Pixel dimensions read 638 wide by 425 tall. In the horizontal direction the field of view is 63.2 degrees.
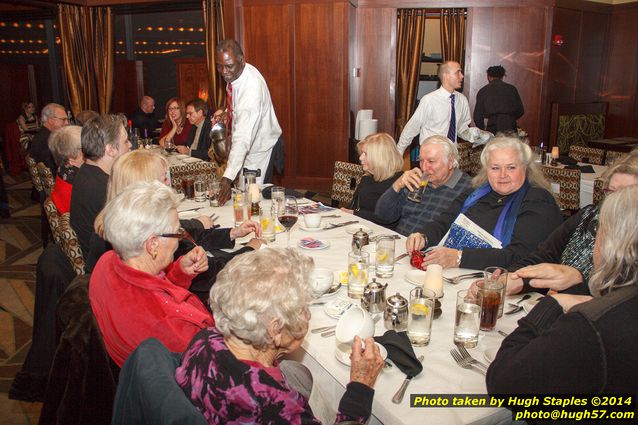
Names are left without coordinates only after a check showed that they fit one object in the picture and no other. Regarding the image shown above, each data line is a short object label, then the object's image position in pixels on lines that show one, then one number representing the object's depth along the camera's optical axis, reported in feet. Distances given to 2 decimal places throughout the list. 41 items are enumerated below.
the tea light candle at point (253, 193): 11.07
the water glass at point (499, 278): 6.05
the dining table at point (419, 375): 4.57
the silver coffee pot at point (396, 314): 5.90
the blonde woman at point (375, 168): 11.76
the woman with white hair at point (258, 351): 3.94
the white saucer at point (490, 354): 5.25
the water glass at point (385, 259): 7.47
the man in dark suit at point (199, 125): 20.90
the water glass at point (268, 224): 9.25
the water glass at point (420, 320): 5.58
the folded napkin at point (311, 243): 8.80
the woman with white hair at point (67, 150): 12.22
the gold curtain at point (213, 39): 24.81
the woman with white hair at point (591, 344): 4.11
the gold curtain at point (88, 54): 26.94
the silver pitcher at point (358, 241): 8.07
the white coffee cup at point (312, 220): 9.68
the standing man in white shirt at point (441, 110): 19.53
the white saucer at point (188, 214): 10.60
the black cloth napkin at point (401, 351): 5.02
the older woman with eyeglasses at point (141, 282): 5.39
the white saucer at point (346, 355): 5.18
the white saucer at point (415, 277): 7.20
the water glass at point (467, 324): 5.57
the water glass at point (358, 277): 6.79
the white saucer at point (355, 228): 9.53
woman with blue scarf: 7.86
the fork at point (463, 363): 5.16
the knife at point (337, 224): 9.99
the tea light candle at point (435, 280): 6.65
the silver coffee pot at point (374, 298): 6.29
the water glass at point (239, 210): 10.19
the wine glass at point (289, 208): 10.32
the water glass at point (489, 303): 5.82
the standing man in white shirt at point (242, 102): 13.87
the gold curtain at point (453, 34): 25.57
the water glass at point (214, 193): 11.90
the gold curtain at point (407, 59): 25.49
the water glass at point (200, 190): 12.48
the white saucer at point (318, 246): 8.70
